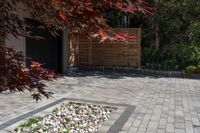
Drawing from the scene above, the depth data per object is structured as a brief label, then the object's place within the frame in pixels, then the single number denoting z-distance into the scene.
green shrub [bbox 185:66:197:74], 8.87
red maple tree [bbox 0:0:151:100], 1.59
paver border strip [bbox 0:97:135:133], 3.56
